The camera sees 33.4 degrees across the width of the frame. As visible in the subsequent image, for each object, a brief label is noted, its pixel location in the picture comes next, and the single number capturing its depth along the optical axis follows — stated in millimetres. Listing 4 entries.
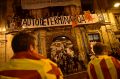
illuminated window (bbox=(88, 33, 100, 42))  17188
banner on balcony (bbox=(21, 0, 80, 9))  16766
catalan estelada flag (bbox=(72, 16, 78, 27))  16250
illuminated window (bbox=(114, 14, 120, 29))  17938
